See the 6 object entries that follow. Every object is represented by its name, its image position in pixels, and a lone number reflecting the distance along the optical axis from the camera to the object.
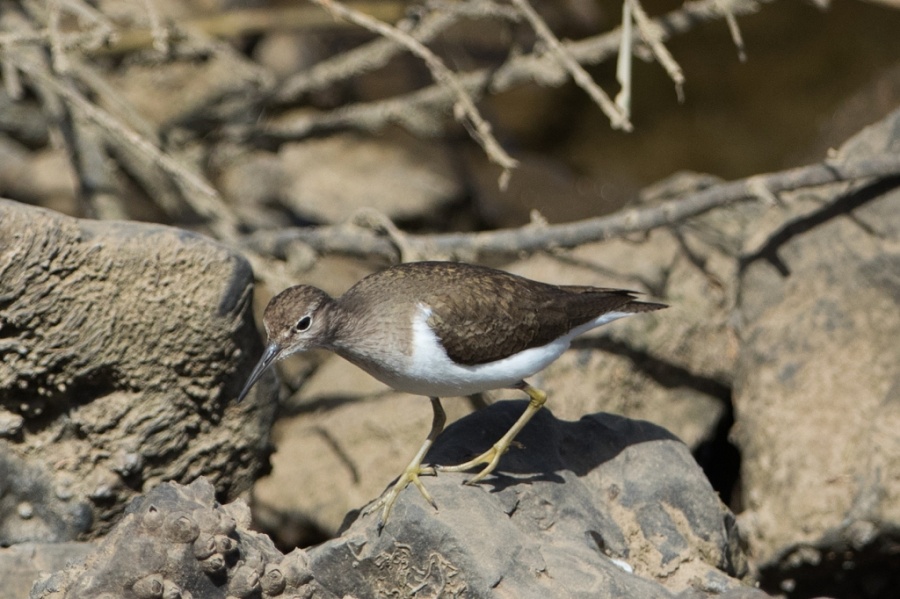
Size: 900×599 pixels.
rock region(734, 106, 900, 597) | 12.11
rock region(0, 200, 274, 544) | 10.33
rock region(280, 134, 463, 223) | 20.16
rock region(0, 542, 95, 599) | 9.77
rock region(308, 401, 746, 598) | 9.20
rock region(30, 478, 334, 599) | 8.08
